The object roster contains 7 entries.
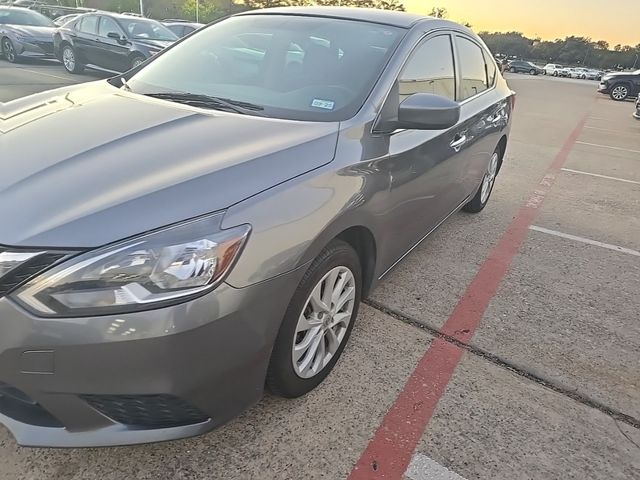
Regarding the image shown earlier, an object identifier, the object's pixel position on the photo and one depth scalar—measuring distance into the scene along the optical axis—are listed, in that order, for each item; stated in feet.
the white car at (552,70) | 203.31
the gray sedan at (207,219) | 4.89
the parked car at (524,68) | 195.52
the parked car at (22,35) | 40.65
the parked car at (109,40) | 34.91
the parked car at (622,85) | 72.21
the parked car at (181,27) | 45.97
